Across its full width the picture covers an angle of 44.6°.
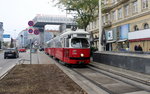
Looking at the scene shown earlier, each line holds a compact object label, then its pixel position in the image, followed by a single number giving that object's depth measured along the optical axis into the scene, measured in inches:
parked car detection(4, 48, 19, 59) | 1117.1
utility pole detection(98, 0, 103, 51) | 708.7
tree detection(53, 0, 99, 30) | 881.2
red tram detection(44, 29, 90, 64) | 563.8
